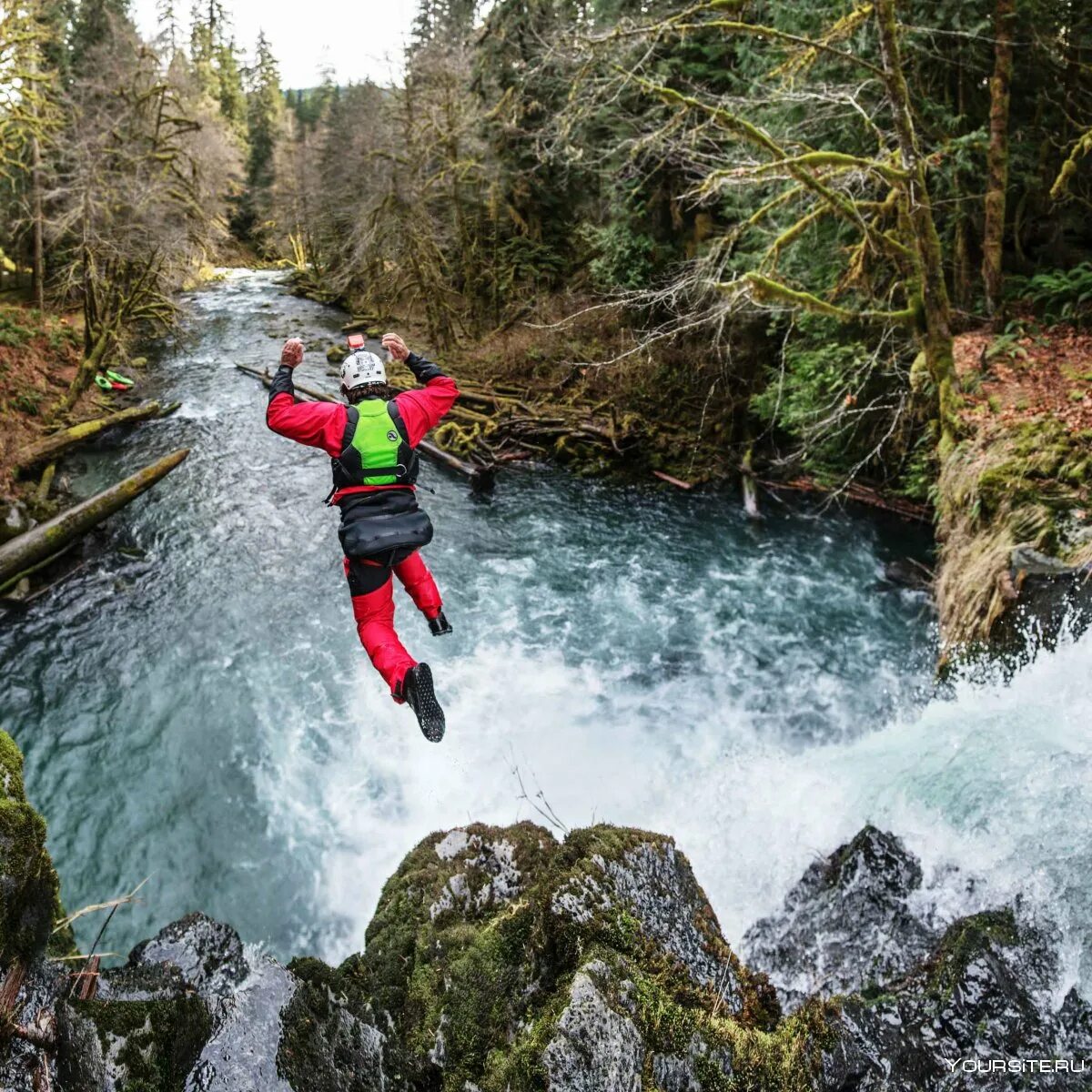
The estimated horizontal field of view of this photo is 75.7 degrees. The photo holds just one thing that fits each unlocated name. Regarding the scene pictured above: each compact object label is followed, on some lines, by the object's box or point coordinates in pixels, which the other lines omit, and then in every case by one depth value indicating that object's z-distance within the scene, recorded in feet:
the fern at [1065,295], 30.37
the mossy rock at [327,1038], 8.91
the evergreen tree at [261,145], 172.45
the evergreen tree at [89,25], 95.61
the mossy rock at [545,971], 9.53
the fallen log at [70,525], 33.32
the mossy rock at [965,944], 11.53
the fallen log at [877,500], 38.75
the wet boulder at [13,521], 34.73
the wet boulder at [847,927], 14.03
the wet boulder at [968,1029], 10.25
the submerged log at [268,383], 51.85
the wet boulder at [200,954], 10.71
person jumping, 15.46
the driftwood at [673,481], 46.82
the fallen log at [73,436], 43.29
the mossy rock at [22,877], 8.52
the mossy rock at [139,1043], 8.22
